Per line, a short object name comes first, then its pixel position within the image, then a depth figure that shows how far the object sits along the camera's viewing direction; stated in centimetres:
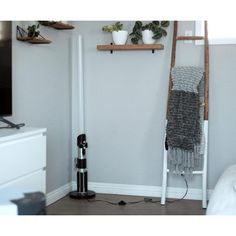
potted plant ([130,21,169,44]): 324
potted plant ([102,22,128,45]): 331
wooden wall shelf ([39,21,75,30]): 298
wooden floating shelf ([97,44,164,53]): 323
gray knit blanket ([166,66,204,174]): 309
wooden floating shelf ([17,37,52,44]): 269
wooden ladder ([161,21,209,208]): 312
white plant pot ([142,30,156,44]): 325
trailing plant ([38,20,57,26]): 292
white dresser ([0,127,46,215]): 183
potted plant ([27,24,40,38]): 268
